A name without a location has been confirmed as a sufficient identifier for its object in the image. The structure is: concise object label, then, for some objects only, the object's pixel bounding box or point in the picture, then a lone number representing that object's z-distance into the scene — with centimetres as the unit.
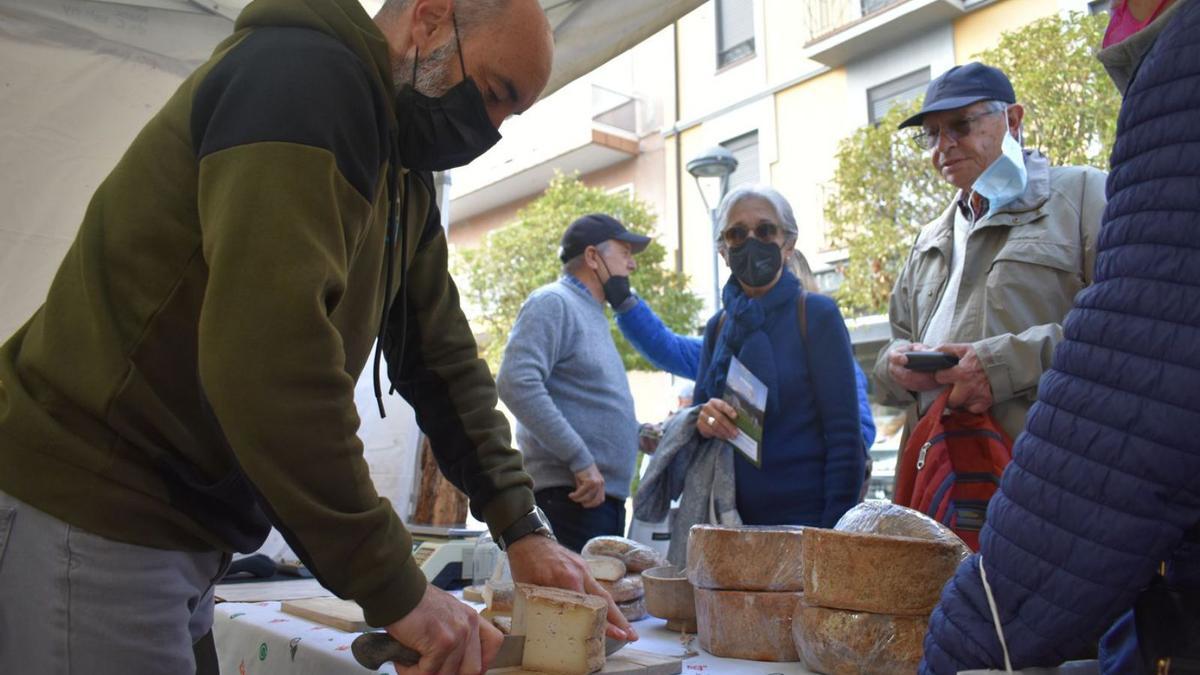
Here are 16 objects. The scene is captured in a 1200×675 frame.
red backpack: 186
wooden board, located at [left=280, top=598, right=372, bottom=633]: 167
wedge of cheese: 126
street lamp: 813
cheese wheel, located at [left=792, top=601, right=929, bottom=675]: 119
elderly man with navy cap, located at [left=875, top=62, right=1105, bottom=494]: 207
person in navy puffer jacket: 85
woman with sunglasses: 249
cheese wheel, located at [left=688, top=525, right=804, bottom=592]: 142
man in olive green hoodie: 102
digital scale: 237
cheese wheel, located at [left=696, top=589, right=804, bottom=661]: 140
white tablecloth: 140
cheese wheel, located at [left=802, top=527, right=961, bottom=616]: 120
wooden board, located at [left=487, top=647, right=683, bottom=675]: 127
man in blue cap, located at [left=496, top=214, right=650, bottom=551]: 321
